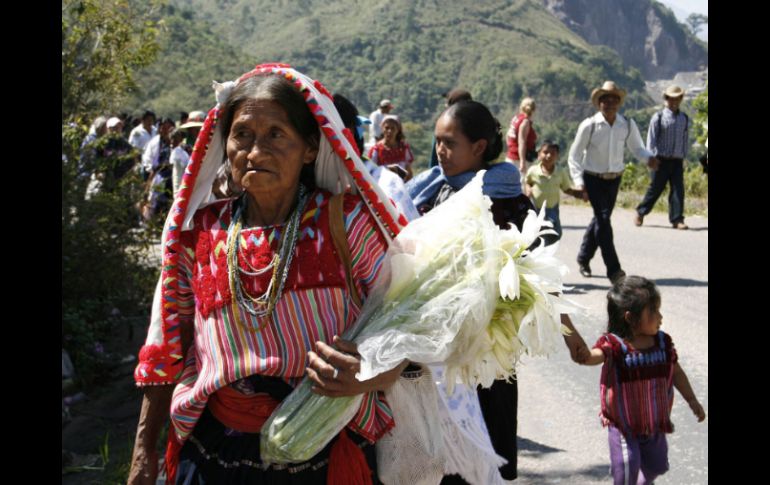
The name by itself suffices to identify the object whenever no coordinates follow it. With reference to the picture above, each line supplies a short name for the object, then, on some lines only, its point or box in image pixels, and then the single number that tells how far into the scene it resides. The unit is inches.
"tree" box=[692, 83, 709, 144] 705.6
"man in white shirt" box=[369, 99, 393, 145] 661.9
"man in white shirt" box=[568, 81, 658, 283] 377.7
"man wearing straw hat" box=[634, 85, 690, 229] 512.1
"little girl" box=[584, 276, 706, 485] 160.6
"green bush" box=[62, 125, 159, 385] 260.4
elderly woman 101.8
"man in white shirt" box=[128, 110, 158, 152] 603.7
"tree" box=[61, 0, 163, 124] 271.4
